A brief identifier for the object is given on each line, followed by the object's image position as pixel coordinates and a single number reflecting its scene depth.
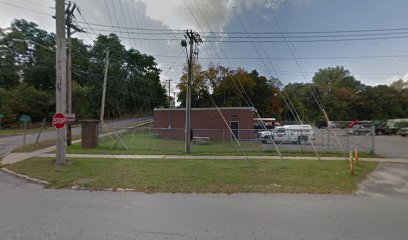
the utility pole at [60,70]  10.63
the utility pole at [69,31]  15.48
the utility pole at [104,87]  24.17
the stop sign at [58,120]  9.71
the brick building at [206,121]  26.72
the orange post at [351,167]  9.32
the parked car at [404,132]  33.34
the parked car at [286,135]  23.50
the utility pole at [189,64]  16.06
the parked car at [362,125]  38.79
